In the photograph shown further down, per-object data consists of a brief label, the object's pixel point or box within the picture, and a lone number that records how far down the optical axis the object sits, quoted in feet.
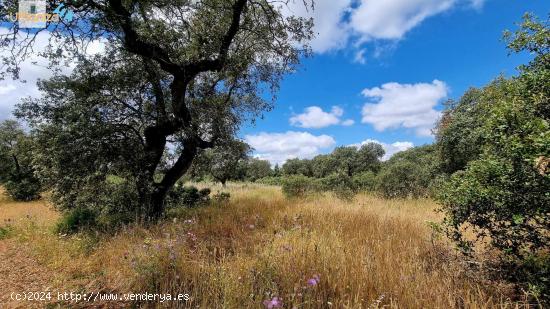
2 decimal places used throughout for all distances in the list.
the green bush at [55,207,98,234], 23.98
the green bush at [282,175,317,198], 46.19
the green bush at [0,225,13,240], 27.53
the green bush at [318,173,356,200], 46.56
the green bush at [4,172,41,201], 84.79
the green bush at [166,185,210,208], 37.85
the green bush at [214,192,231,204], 39.73
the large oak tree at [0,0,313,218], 22.22
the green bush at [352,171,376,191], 45.91
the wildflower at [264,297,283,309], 6.67
